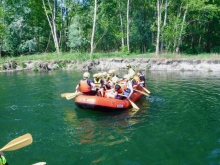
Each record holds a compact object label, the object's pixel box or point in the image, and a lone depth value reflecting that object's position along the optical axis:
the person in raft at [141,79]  12.91
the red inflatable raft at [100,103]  9.75
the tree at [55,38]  30.25
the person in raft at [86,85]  10.39
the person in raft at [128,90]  10.97
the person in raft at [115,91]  10.50
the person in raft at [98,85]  10.76
